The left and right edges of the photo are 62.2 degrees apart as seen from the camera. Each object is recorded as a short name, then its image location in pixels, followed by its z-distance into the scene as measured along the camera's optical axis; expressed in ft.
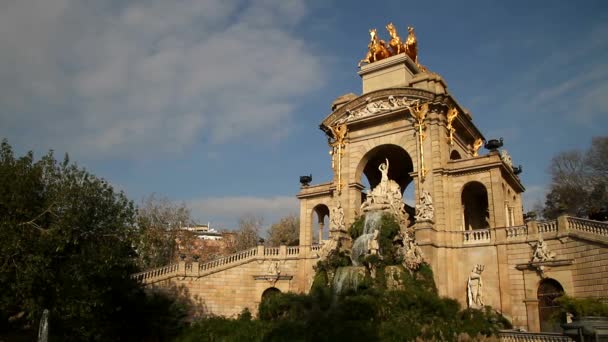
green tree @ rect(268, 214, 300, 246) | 163.49
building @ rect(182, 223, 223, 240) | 258.16
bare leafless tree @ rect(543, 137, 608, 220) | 124.26
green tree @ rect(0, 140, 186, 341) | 52.06
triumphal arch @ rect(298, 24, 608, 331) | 71.97
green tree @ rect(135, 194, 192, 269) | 128.77
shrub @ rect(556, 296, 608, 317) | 44.27
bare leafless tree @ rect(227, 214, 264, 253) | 160.15
